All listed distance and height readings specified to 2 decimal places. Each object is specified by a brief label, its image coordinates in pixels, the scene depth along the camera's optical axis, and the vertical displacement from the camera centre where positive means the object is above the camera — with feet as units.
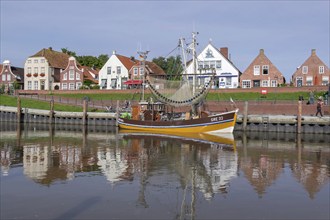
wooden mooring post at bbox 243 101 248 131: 146.41 -3.05
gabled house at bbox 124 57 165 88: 255.91 +25.81
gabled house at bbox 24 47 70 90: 307.17 +28.62
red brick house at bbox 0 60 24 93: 326.53 +25.72
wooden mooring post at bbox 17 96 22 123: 188.14 -2.37
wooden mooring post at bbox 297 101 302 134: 135.82 -3.43
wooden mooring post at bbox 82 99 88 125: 174.78 -2.26
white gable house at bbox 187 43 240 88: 255.70 +26.24
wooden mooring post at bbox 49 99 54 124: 184.03 -3.89
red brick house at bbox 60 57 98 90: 296.10 +23.56
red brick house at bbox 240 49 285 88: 249.34 +21.85
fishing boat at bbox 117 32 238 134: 137.59 -1.91
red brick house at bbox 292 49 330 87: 242.58 +22.40
